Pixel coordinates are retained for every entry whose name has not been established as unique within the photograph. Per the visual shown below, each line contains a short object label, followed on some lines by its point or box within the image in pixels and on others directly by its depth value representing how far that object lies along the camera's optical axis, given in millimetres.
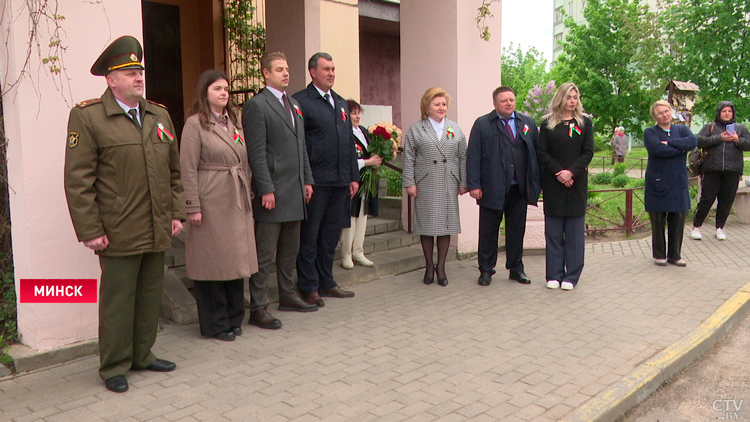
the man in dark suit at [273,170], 5309
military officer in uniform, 3963
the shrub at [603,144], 32656
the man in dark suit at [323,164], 5992
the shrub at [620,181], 16970
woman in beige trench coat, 4840
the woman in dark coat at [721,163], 9500
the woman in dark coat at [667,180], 7828
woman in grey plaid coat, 6926
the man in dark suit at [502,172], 6871
